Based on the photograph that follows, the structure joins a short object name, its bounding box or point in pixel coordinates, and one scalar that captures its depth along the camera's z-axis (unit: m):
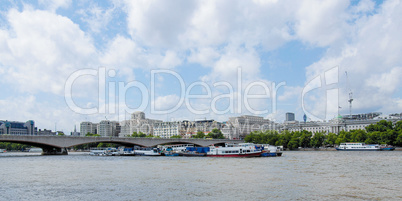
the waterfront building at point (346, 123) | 166.75
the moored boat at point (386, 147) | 100.10
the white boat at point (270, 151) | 77.81
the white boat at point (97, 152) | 96.38
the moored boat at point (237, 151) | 75.70
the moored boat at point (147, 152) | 89.34
